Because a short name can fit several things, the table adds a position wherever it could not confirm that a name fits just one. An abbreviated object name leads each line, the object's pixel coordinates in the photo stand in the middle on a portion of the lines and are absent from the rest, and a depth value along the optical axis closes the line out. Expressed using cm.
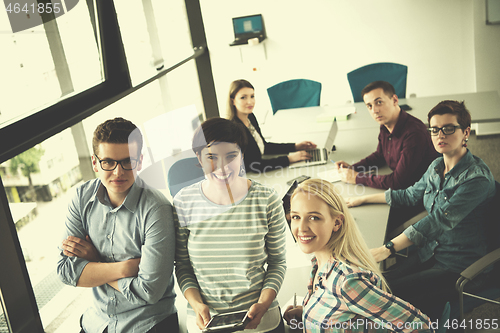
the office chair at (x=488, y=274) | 178
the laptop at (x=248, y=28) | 584
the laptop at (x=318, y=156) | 317
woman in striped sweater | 154
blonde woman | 129
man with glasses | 155
